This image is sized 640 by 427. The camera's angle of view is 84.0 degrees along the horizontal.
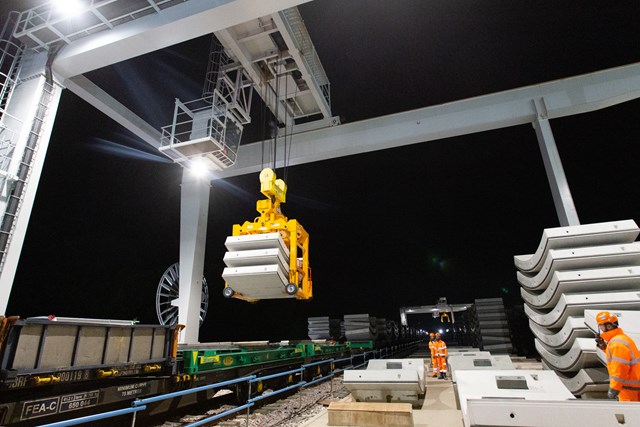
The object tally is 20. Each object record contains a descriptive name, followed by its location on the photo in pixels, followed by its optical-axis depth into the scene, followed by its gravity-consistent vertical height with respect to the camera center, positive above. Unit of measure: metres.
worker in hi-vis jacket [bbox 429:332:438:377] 10.62 -0.73
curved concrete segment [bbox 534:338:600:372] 5.20 -0.51
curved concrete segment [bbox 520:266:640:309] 5.76 +0.67
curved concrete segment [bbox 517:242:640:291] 5.84 +1.05
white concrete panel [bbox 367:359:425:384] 6.43 -0.60
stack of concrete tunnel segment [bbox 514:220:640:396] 5.43 +0.56
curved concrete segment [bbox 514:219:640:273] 6.07 +1.45
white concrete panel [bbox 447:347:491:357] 7.09 -0.52
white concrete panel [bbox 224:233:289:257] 6.46 +1.64
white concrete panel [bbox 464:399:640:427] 2.31 -0.57
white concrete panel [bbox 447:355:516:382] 6.31 -0.62
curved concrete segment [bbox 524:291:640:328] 5.58 +0.30
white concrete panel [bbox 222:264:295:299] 6.30 +0.97
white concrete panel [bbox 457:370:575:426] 3.86 -0.65
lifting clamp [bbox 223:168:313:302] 6.80 +1.87
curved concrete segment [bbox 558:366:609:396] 5.19 -0.81
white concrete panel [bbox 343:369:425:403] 5.75 -0.83
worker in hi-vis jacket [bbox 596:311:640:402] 3.83 -0.48
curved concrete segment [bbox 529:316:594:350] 5.47 -0.17
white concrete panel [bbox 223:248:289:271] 6.34 +1.34
